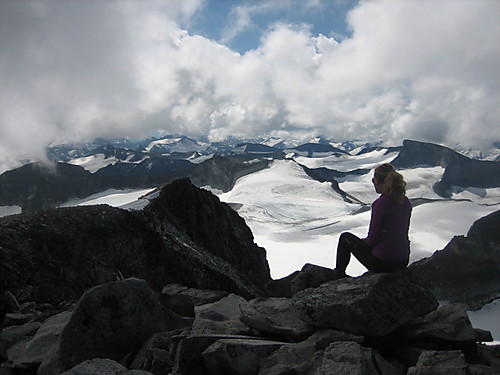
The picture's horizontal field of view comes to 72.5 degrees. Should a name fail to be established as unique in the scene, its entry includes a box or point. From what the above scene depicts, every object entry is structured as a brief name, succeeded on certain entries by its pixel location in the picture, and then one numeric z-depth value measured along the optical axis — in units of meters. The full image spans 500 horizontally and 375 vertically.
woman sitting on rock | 7.32
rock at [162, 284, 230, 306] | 11.40
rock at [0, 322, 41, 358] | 7.64
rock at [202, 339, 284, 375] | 5.38
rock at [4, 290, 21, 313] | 11.84
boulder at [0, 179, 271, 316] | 15.12
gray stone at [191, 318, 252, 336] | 6.36
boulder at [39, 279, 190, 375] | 6.32
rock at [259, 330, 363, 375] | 5.04
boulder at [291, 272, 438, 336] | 5.82
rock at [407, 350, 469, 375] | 4.43
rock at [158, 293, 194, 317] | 9.11
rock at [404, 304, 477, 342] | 5.92
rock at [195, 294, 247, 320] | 8.48
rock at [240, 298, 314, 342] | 6.11
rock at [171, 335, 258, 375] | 5.60
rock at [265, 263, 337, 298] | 10.11
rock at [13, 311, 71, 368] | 6.79
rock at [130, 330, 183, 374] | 5.91
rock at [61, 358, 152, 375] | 5.23
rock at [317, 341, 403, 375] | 4.54
